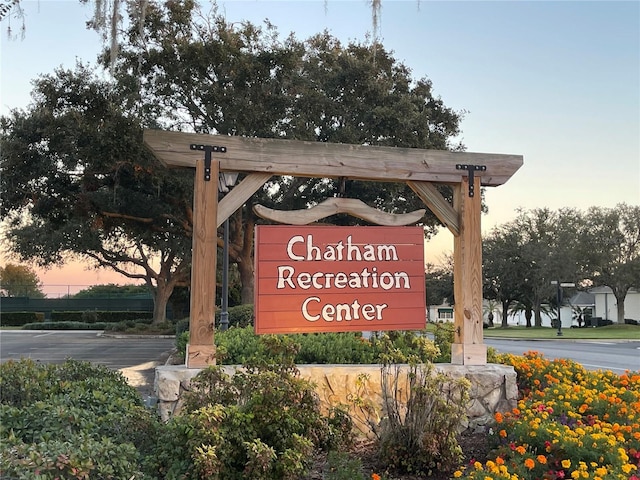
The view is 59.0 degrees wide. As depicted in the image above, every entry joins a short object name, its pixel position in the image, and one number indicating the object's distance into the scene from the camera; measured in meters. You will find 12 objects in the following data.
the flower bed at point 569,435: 3.54
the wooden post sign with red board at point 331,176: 4.97
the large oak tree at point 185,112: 14.45
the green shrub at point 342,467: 3.46
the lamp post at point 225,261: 7.26
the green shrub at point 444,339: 6.04
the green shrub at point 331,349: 5.55
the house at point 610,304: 46.84
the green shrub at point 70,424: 2.78
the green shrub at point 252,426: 3.27
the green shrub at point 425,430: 4.04
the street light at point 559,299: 28.91
